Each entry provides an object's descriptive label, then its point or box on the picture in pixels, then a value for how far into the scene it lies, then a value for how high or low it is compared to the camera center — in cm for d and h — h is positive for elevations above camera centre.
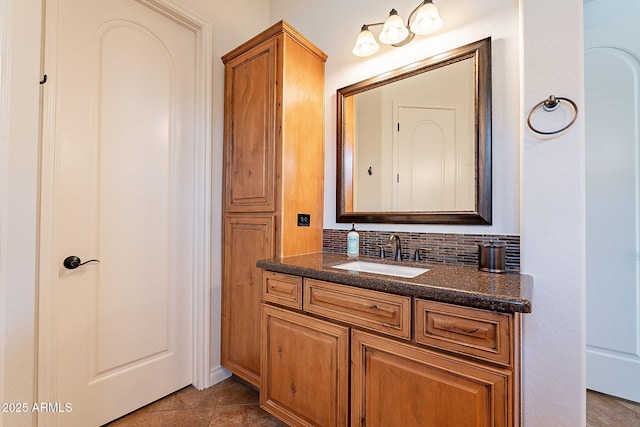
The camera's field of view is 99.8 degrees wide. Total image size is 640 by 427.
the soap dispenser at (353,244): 168 -19
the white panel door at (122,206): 136 +4
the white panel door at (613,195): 160 +13
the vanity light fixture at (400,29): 139 +103
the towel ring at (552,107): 103 +44
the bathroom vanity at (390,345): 82 -49
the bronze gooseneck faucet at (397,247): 154 -19
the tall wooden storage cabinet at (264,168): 163 +30
